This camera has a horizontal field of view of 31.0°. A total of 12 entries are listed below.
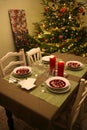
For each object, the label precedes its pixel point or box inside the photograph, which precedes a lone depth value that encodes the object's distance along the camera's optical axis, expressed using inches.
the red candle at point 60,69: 69.5
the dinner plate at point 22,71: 74.5
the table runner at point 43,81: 59.2
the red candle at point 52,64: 73.4
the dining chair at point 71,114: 53.7
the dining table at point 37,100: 53.0
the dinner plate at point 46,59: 89.8
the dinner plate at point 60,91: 62.5
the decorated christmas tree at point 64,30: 133.0
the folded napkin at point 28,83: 65.6
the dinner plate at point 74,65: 81.0
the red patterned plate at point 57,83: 63.4
